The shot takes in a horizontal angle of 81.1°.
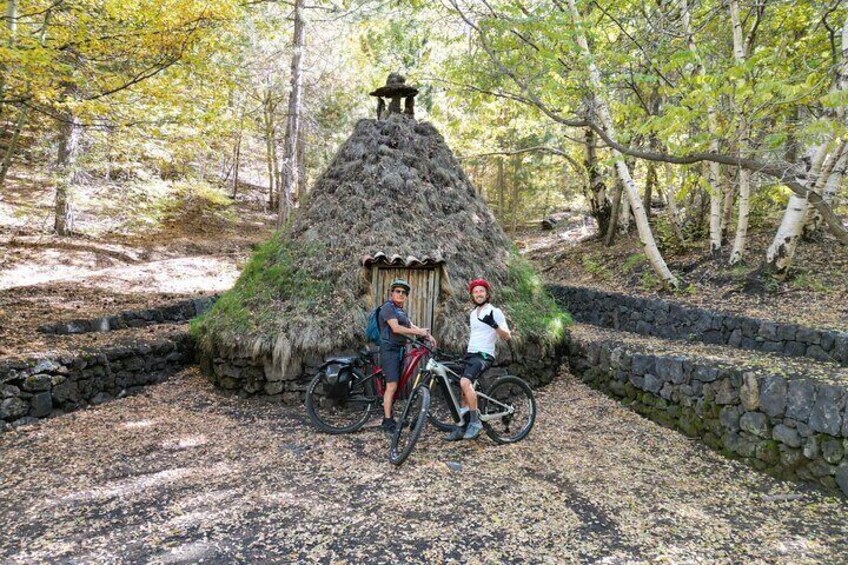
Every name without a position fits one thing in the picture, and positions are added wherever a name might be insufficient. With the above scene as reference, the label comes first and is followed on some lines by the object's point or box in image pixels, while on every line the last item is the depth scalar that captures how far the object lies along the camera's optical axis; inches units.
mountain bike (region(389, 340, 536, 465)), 190.2
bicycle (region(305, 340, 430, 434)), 220.1
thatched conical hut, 267.1
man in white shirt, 203.5
